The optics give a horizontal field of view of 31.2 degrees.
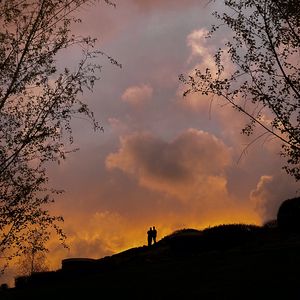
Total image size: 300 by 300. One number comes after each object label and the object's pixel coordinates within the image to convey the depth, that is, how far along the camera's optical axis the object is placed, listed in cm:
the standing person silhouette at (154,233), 4074
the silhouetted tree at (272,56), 1738
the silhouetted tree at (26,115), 1645
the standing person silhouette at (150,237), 4088
